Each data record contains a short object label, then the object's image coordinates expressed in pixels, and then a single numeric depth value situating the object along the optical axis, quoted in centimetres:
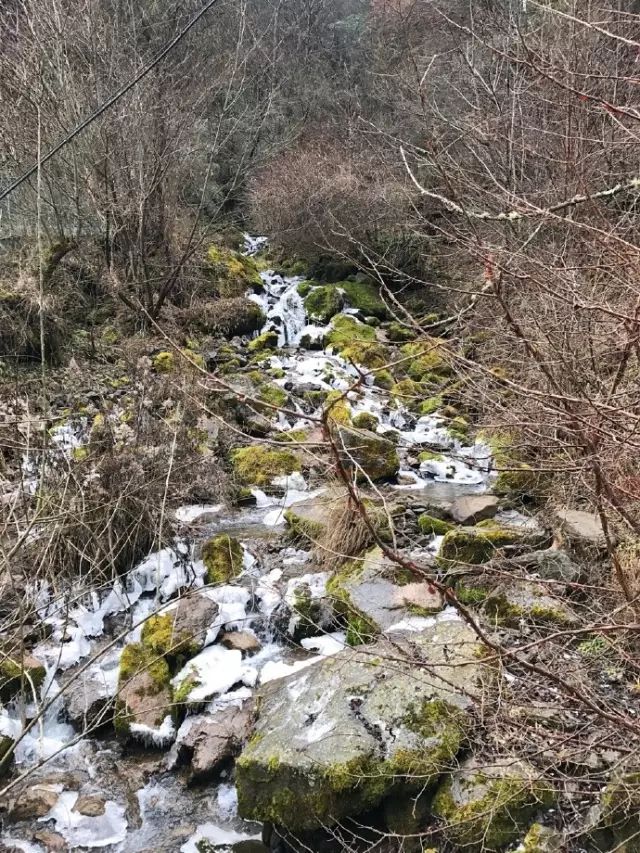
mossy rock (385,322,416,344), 1163
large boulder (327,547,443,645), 444
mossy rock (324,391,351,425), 810
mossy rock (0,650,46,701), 428
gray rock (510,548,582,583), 423
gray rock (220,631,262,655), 471
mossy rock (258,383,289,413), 924
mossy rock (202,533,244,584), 548
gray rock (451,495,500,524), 593
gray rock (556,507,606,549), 443
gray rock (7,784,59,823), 361
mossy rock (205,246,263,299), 1269
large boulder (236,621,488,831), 312
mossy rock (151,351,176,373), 829
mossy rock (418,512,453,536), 575
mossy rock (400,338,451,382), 1029
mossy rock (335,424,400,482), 705
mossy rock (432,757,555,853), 278
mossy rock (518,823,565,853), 266
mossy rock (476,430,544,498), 626
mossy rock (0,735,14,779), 376
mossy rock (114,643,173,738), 418
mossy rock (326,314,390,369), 1079
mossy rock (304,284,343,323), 1277
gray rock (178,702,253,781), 381
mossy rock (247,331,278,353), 1156
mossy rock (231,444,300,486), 748
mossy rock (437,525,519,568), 493
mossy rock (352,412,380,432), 855
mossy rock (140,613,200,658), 455
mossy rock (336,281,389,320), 1297
